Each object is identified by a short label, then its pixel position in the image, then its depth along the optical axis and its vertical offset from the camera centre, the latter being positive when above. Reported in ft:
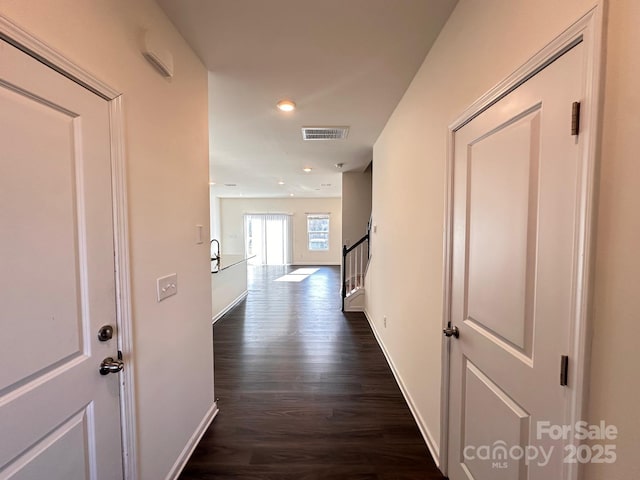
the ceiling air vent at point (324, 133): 10.35 +3.71
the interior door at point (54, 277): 2.62 -0.54
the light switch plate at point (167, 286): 4.78 -1.03
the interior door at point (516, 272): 2.74 -0.53
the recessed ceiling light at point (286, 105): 8.17 +3.71
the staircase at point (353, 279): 16.02 -3.19
